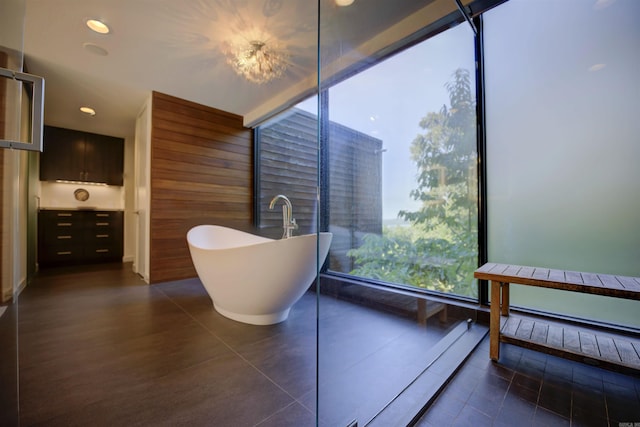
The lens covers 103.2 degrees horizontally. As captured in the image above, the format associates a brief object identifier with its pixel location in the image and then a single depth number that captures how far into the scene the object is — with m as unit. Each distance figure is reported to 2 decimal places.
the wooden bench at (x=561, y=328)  1.15
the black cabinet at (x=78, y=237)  3.86
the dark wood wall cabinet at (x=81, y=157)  4.06
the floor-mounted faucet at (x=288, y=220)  2.24
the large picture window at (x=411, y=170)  1.36
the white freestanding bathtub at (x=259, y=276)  1.71
